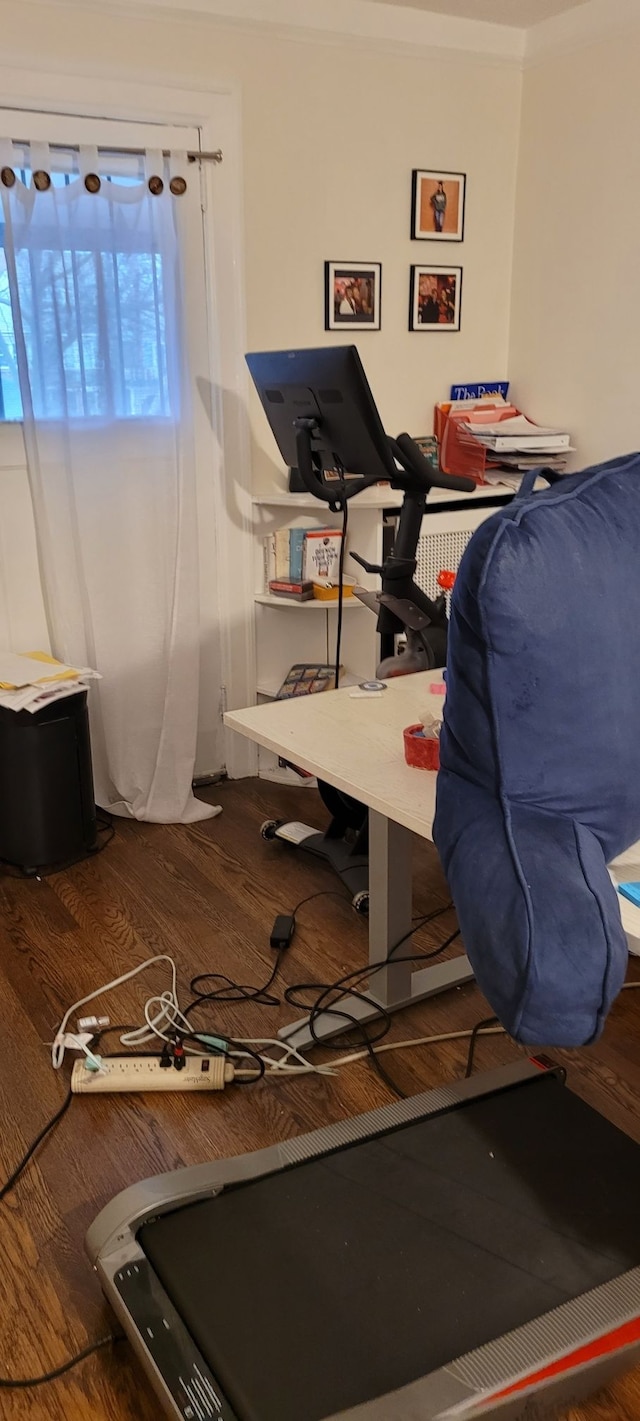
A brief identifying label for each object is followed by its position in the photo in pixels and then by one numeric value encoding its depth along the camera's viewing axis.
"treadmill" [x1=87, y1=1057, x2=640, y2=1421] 1.28
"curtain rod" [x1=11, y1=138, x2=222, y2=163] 2.80
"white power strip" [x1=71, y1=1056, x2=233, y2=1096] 2.05
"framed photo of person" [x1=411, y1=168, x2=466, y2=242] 3.48
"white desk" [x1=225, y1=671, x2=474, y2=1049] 1.75
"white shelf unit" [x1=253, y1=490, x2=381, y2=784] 3.37
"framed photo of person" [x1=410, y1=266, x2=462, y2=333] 3.57
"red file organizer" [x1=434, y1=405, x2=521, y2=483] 3.62
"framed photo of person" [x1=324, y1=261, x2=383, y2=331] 3.39
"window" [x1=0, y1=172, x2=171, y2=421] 2.87
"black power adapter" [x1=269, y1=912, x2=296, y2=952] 2.55
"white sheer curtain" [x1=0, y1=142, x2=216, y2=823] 2.86
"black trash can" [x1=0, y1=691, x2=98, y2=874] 2.84
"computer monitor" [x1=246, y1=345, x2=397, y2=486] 2.28
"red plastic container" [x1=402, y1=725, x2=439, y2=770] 1.80
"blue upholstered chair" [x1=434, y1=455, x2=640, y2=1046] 1.24
